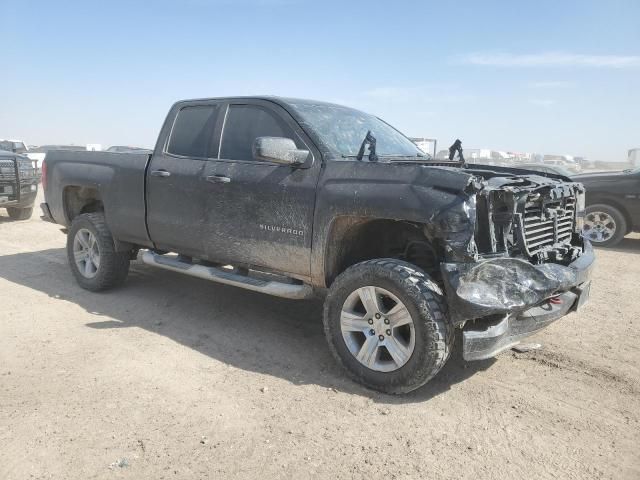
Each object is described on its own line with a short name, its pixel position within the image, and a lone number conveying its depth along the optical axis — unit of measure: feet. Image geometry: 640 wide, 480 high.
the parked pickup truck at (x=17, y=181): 32.79
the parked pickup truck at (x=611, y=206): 27.91
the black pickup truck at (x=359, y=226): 10.52
